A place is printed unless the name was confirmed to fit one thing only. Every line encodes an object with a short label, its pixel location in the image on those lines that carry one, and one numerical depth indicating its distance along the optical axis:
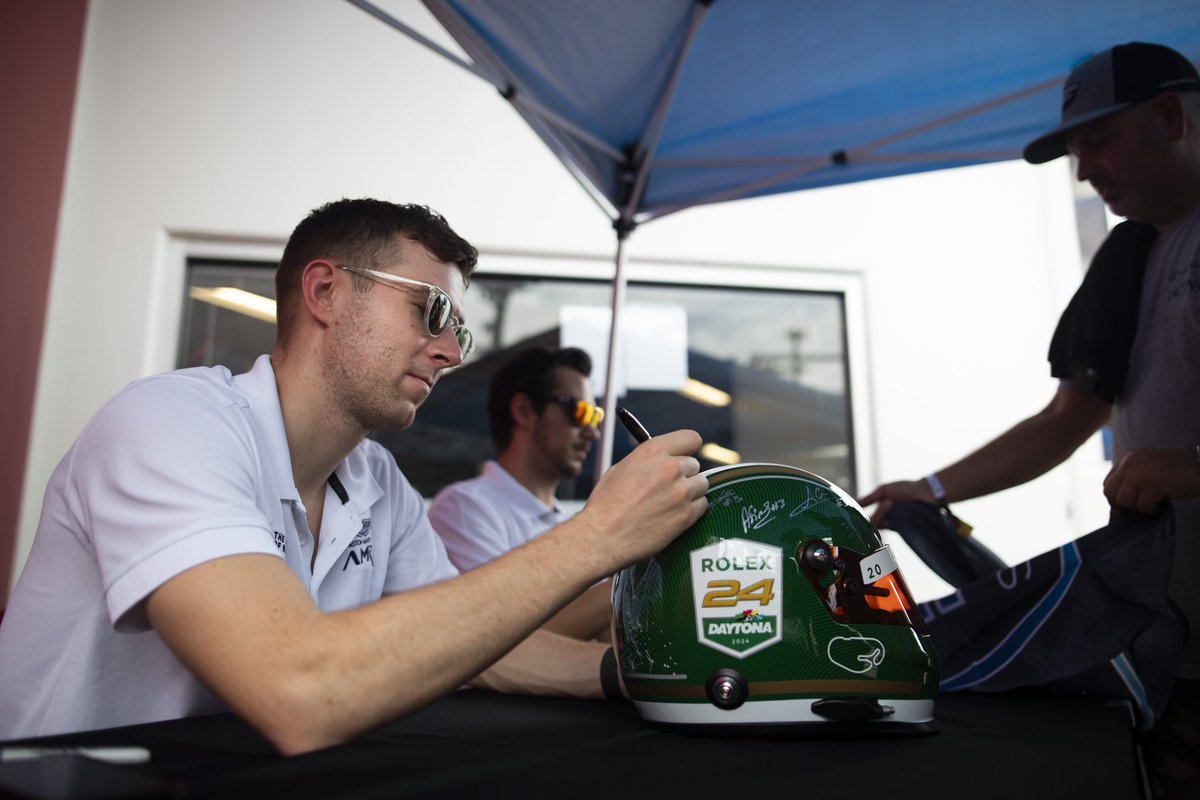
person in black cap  1.74
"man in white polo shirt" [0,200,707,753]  0.89
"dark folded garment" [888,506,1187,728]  1.57
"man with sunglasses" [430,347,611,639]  2.95
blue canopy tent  2.34
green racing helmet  1.05
